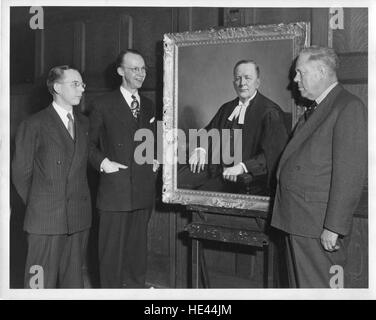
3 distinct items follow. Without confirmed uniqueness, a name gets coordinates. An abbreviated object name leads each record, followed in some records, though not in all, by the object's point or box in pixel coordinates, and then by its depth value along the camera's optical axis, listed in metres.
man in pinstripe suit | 2.36
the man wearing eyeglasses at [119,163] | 2.67
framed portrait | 2.36
